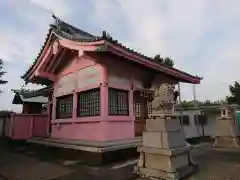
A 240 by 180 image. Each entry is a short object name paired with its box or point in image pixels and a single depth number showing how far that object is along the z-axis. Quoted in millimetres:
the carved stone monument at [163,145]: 5270
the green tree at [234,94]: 25573
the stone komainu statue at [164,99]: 5684
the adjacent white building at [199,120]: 16156
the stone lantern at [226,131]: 11602
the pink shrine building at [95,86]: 7930
